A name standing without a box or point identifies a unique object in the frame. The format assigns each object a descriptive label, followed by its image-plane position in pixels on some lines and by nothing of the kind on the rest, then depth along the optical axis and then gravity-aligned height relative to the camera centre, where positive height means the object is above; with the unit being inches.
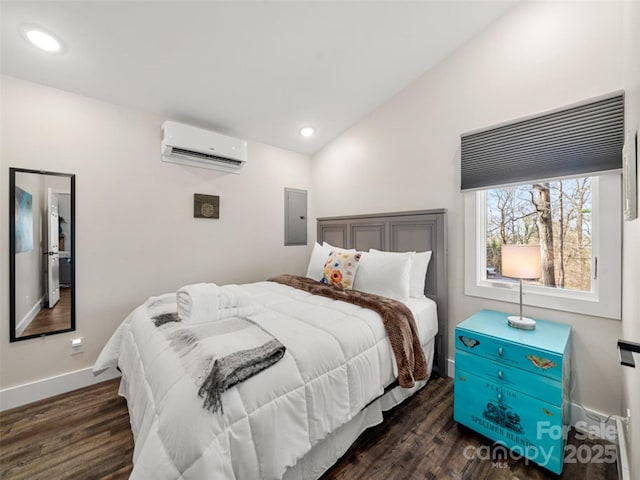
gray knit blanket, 40.2 -20.1
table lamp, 65.4 -6.1
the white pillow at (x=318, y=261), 115.6 -10.3
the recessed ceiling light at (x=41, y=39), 66.0 +50.7
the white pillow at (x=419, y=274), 96.8 -12.9
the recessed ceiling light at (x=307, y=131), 128.0 +51.8
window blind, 65.3 +25.8
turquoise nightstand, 56.4 -34.0
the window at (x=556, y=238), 66.1 +0.2
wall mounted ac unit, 98.0 +35.0
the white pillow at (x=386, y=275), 89.9 -12.7
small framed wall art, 111.0 +13.7
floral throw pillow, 99.3 -11.5
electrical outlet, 87.6 -35.2
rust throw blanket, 68.2 -25.0
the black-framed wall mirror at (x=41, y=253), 78.4 -4.6
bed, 36.7 -27.3
